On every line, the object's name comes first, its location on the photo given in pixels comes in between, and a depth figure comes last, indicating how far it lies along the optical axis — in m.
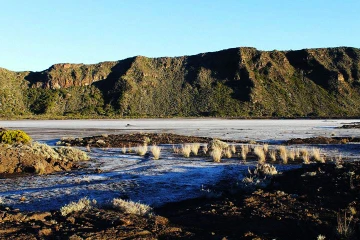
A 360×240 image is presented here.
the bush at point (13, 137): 23.48
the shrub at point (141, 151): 19.44
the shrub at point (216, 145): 21.26
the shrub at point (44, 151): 16.55
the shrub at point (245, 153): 17.71
